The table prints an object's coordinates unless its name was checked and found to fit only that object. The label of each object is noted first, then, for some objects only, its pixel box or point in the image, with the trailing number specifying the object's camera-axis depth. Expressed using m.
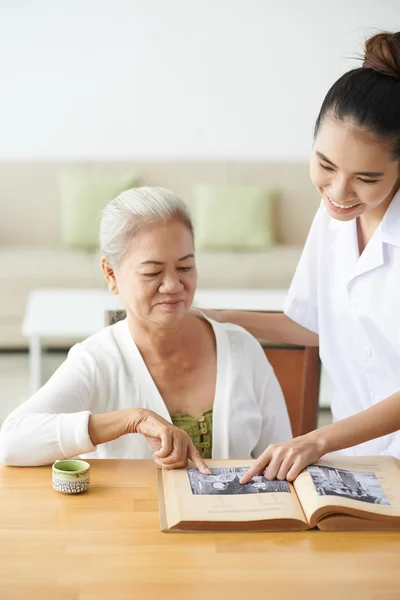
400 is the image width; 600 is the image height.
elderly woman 2.30
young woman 2.13
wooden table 1.80
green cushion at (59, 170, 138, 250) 5.85
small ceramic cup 2.04
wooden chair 2.76
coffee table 3.84
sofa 5.35
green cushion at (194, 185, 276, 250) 5.90
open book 1.95
